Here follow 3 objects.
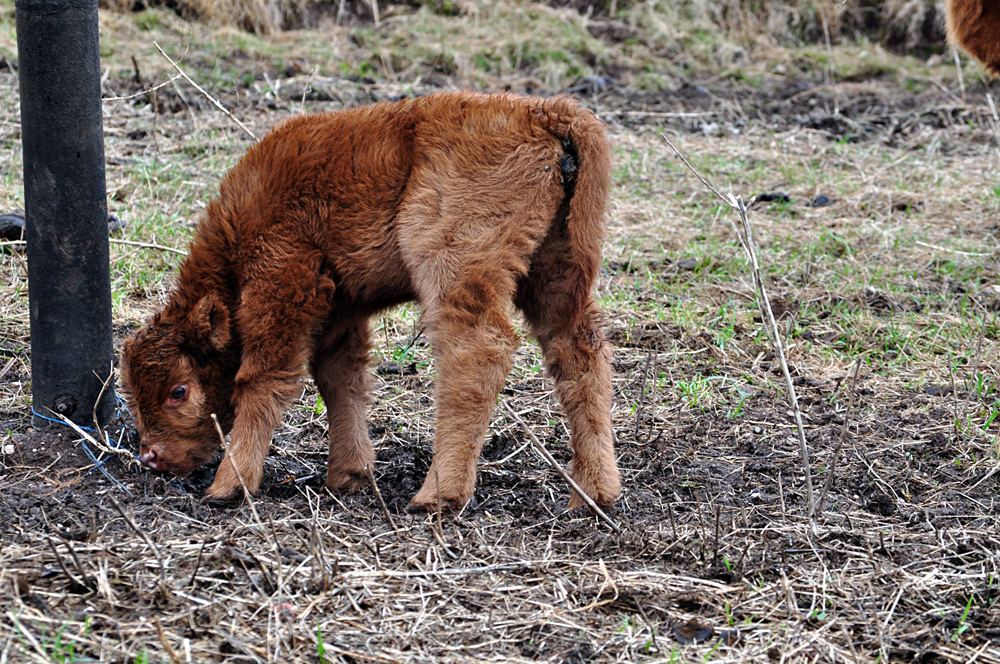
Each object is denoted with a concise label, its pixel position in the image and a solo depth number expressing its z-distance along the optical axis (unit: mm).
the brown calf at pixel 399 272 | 7504
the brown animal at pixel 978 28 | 12187
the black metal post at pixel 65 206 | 7770
